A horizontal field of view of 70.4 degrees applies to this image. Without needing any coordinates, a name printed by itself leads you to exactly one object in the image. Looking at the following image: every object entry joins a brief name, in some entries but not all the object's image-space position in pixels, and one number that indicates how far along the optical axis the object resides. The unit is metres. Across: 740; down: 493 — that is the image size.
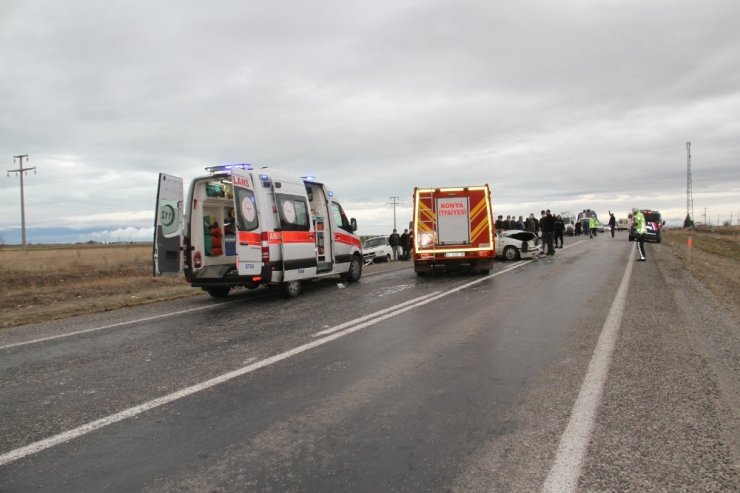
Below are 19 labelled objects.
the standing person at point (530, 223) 26.16
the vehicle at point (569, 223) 48.64
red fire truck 15.68
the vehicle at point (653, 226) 32.88
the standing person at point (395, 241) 28.02
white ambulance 10.33
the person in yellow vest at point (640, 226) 18.35
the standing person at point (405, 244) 27.41
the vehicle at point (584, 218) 47.59
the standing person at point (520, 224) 27.03
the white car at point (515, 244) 21.94
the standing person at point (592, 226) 40.05
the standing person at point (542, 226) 22.26
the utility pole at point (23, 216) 47.53
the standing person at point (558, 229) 26.85
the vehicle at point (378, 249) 28.64
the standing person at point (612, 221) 37.25
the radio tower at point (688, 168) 65.56
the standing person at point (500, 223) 25.34
